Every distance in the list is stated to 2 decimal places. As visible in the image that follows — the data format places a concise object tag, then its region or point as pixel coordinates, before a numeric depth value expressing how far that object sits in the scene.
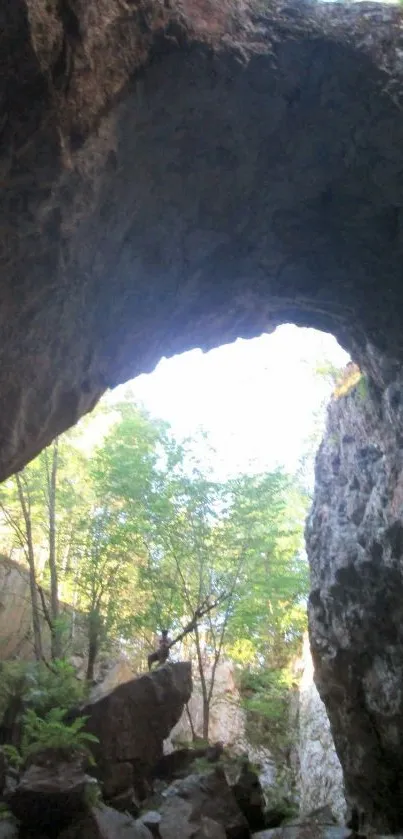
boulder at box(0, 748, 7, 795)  7.03
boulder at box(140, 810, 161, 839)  6.74
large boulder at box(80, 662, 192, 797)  8.18
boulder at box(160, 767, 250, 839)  6.96
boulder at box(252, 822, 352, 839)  7.02
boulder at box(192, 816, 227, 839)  6.81
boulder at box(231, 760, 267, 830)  8.30
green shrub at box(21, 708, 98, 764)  6.93
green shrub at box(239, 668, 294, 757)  12.27
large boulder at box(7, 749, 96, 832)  6.13
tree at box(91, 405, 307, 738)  11.35
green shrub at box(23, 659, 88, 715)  8.38
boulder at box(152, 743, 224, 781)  8.80
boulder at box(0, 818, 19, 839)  6.05
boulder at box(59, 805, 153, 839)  6.03
